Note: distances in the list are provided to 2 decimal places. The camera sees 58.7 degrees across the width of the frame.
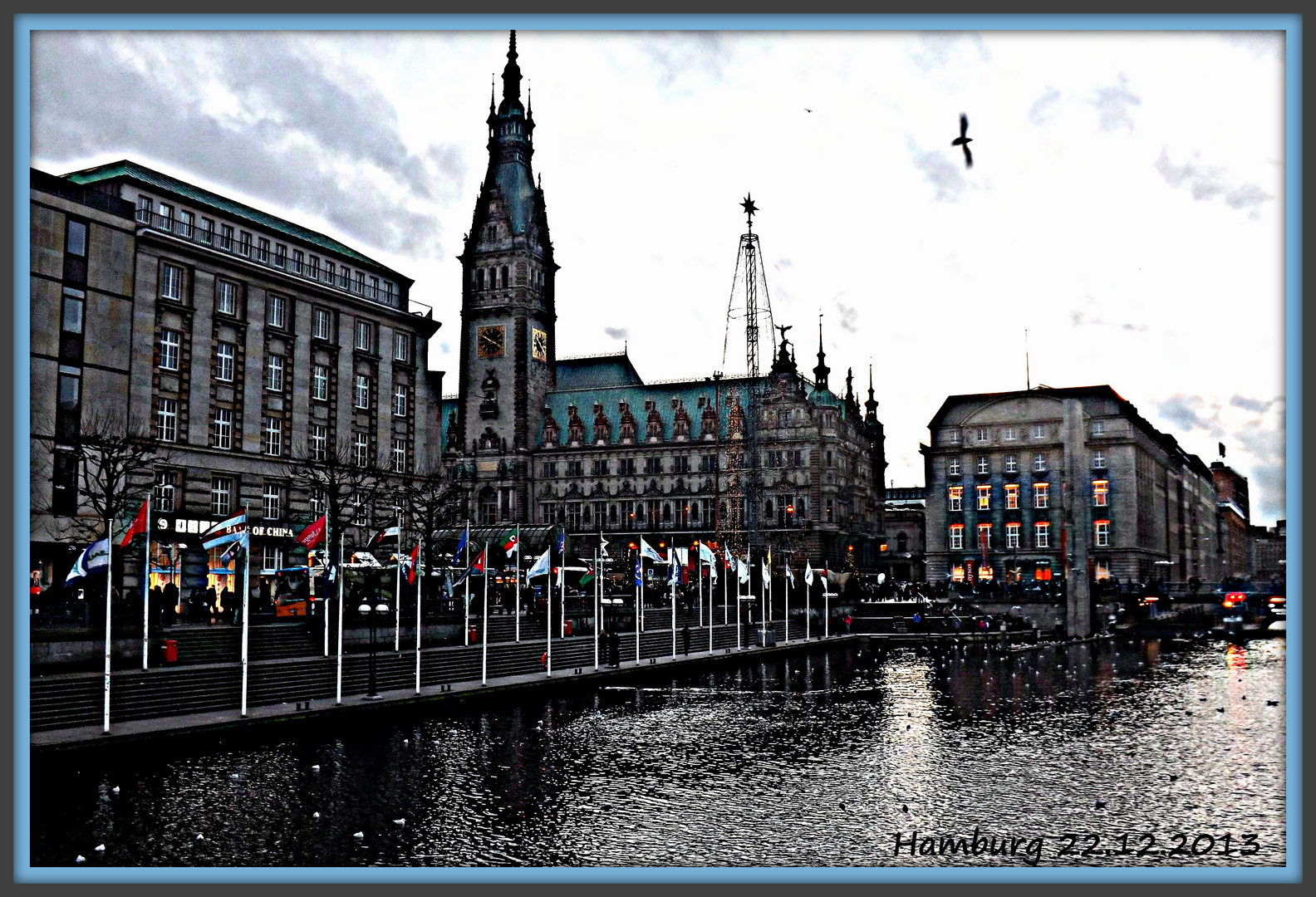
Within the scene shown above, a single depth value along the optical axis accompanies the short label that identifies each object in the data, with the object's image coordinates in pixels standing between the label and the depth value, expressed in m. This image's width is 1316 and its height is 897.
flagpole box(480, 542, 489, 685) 53.90
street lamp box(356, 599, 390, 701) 65.94
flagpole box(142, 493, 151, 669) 38.81
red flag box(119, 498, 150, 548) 39.47
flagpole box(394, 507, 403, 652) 55.44
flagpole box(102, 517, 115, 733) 36.07
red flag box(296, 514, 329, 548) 44.85
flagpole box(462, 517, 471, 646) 56.38
